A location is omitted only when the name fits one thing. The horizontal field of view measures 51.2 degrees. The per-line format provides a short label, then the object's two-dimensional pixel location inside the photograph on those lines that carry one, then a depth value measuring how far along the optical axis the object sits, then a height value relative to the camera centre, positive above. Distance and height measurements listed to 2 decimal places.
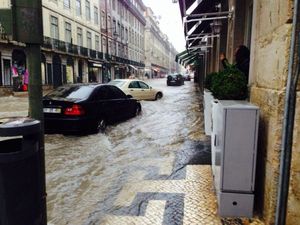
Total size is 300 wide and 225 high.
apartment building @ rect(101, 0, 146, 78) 50.21 +8.44
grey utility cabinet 3.20 -0.79
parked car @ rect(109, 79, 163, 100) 16.03 -0.43
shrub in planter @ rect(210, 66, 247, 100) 4.33 -0.05
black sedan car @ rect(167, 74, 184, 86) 38.60 +0.20
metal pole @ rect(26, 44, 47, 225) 2.62 -0.12
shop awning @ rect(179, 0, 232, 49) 9.19 +2.24
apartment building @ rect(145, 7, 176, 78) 83.19 +9.78
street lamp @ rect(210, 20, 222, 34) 10.51 +1.93
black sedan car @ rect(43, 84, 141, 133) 7.82 -0.72
